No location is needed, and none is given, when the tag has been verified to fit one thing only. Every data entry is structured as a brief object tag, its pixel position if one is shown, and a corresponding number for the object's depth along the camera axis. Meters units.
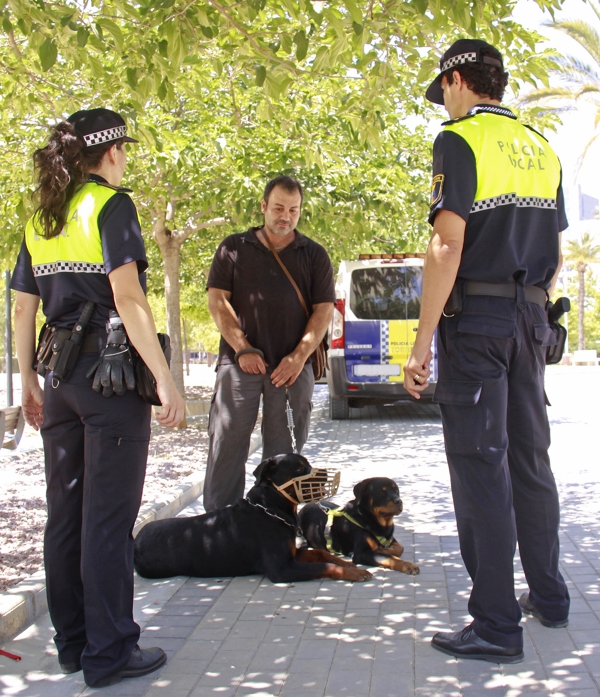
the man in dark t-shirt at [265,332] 5.02
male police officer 3.11
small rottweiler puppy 4.57
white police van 12.33
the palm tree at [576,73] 20.09
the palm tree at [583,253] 47.41
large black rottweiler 4.31
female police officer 2.99
